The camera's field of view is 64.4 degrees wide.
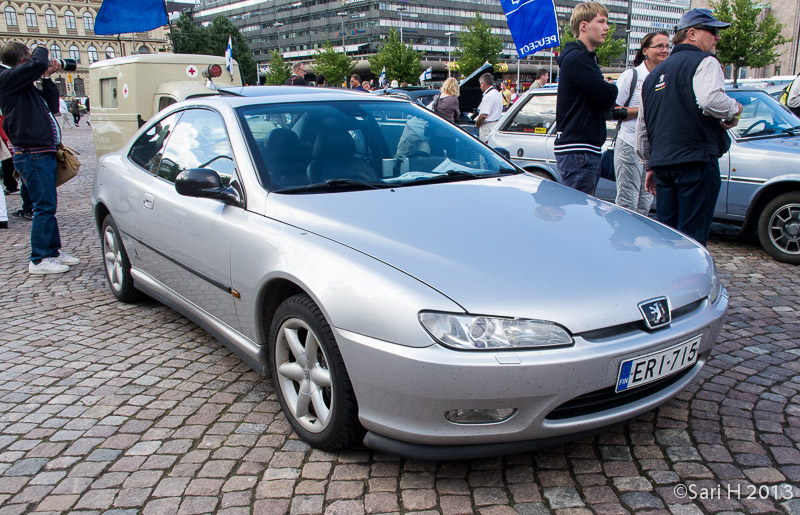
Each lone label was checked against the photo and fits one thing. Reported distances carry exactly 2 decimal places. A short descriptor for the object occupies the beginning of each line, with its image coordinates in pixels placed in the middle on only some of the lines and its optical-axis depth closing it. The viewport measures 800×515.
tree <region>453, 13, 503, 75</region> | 65.75
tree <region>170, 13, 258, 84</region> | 78.50
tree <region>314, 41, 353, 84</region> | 75.38
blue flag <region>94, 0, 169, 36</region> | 11.36
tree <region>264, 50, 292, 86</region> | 84.03
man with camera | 5.44
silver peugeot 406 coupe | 2.13
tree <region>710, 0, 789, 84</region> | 34.66
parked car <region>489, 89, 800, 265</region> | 5.57
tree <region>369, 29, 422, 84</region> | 72.56
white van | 10.41
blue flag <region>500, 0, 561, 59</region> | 8.42
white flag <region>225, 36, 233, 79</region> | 12.19
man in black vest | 3.77
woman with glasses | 5.48
